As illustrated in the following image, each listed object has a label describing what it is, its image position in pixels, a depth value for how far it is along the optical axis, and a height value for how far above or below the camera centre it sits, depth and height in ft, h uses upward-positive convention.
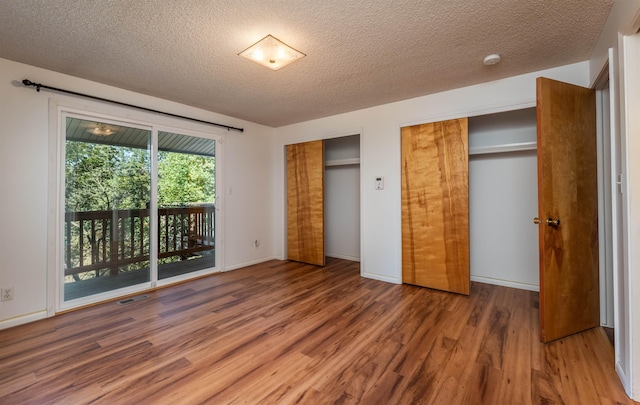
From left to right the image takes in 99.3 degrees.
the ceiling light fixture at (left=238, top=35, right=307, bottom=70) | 7.17 +4.22
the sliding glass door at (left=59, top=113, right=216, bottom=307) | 9.47 -0.11
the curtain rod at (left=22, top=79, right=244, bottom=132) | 8.14 +3.79
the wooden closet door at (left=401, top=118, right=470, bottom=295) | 10.32 -0.15
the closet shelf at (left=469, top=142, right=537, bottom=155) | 10.12 +2.08
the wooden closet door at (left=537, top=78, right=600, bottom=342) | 7.02 -0.20
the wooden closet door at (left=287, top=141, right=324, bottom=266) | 14.71 +0.08
